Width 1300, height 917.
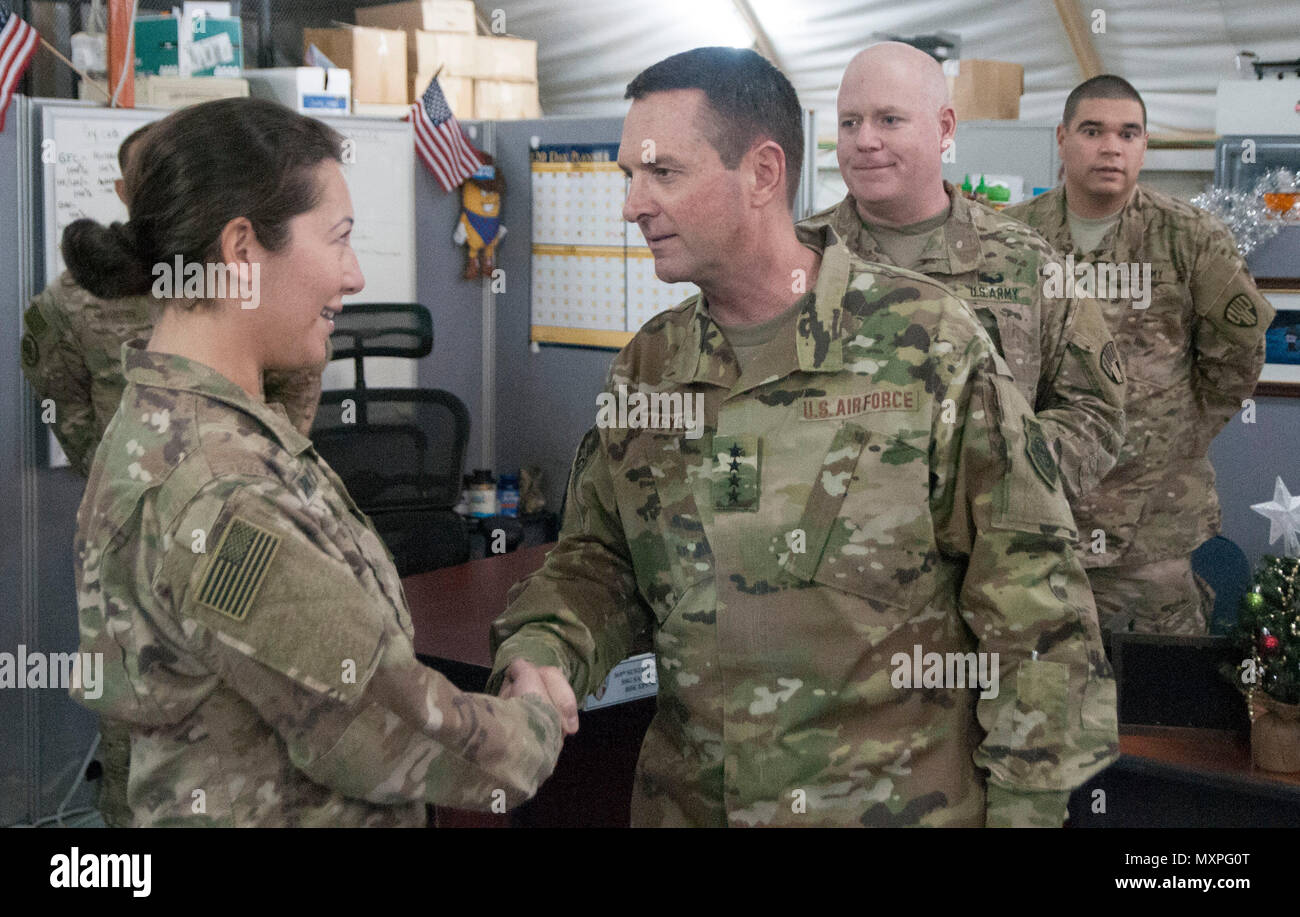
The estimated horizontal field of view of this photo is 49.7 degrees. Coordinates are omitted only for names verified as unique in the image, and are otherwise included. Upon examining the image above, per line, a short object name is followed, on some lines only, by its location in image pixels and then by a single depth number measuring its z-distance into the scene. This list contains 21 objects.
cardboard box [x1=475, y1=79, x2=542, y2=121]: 5.98
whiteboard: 3.78
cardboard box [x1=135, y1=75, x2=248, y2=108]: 4.03
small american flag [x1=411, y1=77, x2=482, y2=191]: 4.30
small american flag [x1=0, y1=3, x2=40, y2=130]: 3.57
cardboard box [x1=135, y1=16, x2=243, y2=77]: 4.11
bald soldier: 2.42
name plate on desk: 2.50
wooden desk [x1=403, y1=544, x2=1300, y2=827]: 2.43
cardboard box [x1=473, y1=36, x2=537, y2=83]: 5.94
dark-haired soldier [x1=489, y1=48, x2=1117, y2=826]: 1.58
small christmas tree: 2.39
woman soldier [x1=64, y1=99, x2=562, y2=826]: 1.23
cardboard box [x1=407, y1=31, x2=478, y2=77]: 5.88
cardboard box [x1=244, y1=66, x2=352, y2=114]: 4.36
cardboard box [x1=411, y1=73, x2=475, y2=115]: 5.82
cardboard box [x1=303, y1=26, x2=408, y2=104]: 5.57
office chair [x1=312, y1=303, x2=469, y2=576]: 3.71
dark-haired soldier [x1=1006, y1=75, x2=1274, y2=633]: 3.32
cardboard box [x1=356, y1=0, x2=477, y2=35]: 6.70
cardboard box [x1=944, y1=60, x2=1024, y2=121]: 5.46
